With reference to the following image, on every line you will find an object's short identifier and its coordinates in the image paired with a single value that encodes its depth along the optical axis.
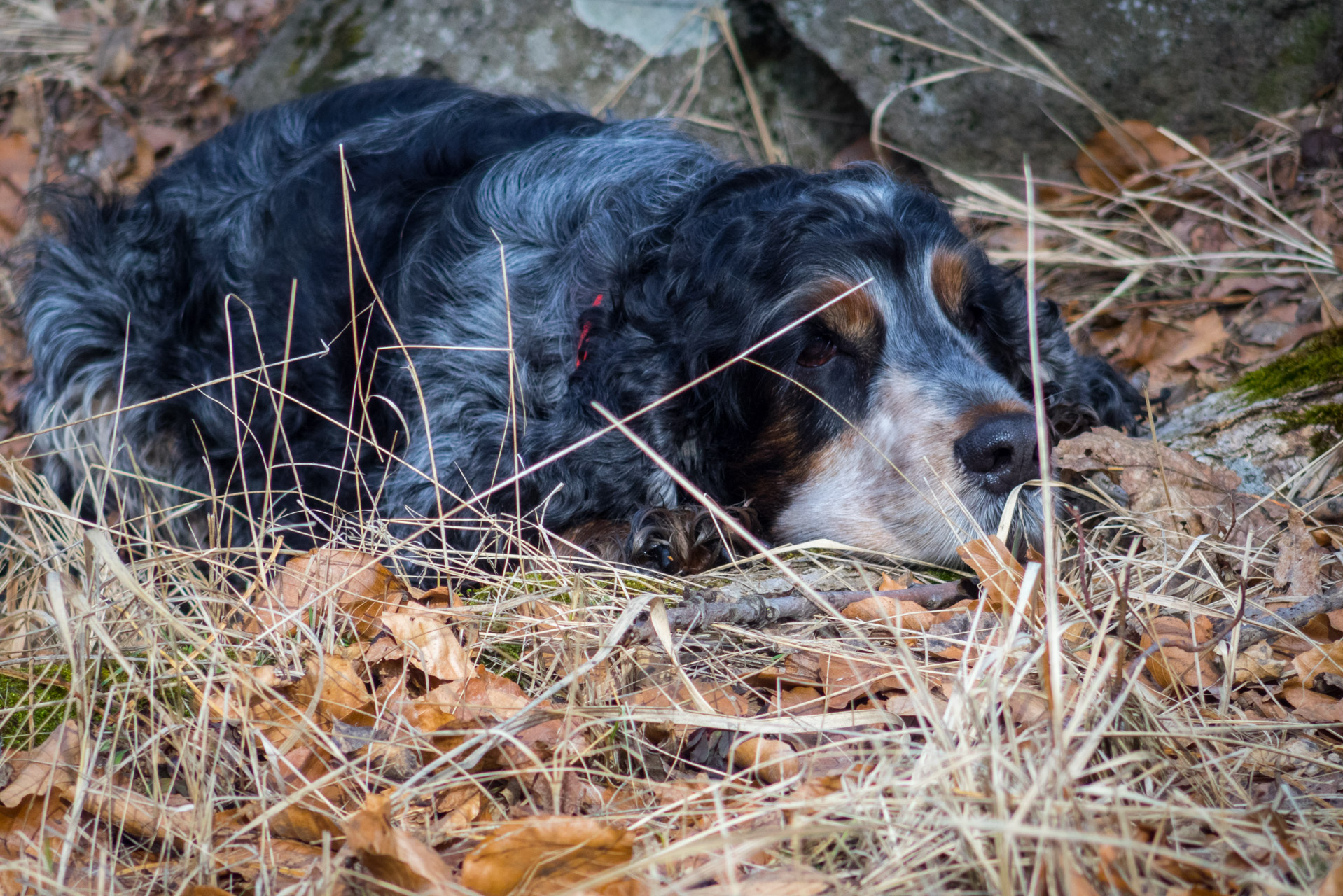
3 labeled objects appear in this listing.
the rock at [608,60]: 6.54
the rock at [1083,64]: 5.63
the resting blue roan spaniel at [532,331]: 3.47
